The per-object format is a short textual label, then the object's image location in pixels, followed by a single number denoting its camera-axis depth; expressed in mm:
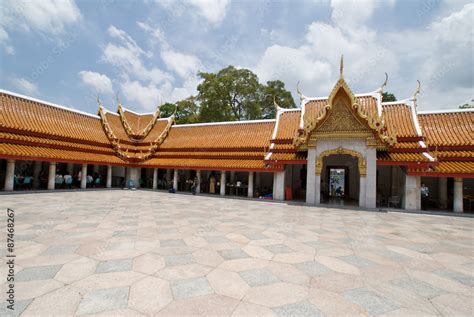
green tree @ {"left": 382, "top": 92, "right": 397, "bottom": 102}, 41656
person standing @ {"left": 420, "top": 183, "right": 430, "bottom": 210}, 16344
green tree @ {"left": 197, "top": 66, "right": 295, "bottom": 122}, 34188
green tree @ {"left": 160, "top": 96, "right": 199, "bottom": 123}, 39719
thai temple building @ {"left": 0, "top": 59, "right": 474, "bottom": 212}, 14688
